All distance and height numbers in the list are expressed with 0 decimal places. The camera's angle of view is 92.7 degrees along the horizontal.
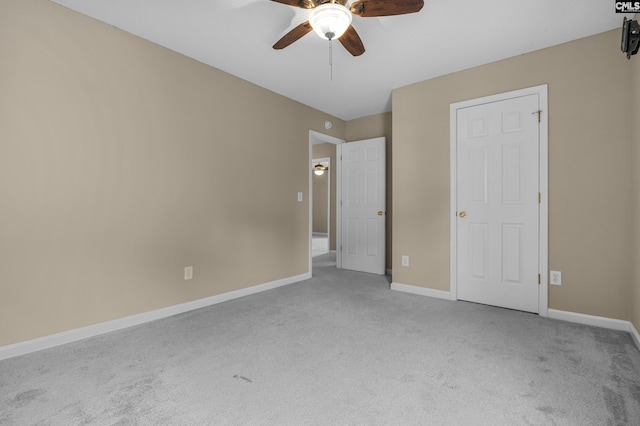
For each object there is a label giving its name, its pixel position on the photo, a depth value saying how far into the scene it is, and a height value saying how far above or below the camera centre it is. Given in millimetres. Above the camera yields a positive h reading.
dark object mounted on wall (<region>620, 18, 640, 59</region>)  1853 +1010
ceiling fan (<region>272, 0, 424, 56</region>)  1862 +1221
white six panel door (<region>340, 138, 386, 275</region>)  4754 +3
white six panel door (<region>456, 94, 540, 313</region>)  2980 +23
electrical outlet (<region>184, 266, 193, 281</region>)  3047 -655
